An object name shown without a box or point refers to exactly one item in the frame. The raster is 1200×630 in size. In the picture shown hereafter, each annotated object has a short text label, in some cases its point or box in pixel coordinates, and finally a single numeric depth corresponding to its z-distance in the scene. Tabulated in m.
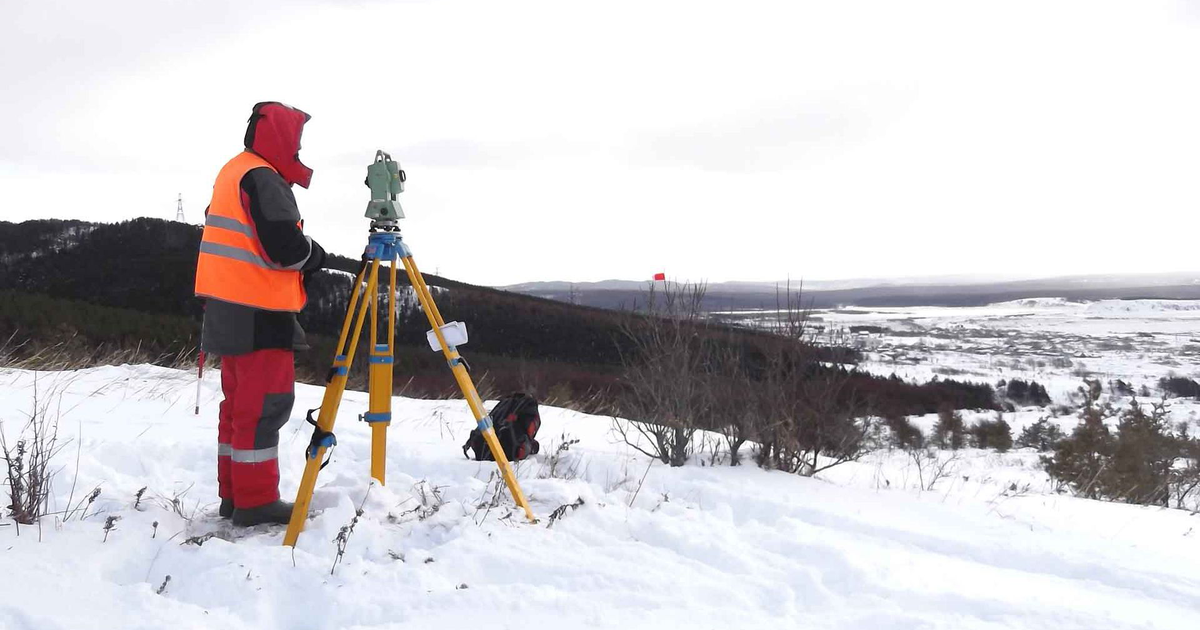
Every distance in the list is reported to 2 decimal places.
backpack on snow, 5.07
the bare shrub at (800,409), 4.96
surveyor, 2.84
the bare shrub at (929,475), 5.09
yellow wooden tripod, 3.04
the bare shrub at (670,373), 5.07
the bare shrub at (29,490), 2.70
